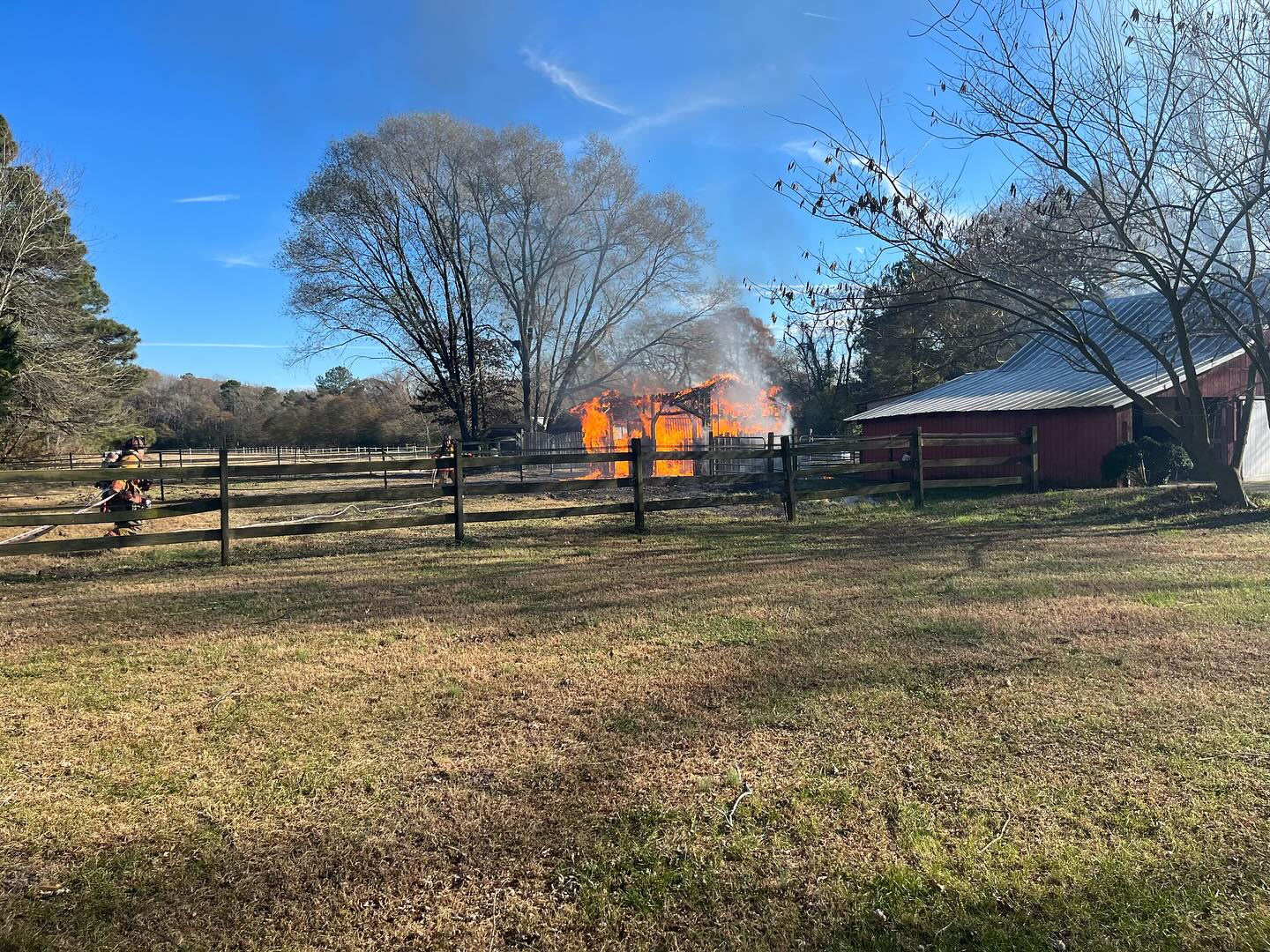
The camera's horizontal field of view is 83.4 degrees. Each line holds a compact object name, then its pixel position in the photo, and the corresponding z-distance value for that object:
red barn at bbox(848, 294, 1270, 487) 18.11
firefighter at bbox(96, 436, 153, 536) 10.09
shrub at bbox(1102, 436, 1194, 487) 16.89
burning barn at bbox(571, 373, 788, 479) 28.62
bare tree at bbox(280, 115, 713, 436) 31.22
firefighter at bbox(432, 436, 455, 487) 21.58
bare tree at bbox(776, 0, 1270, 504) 10.05
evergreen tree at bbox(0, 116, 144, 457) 21.61
